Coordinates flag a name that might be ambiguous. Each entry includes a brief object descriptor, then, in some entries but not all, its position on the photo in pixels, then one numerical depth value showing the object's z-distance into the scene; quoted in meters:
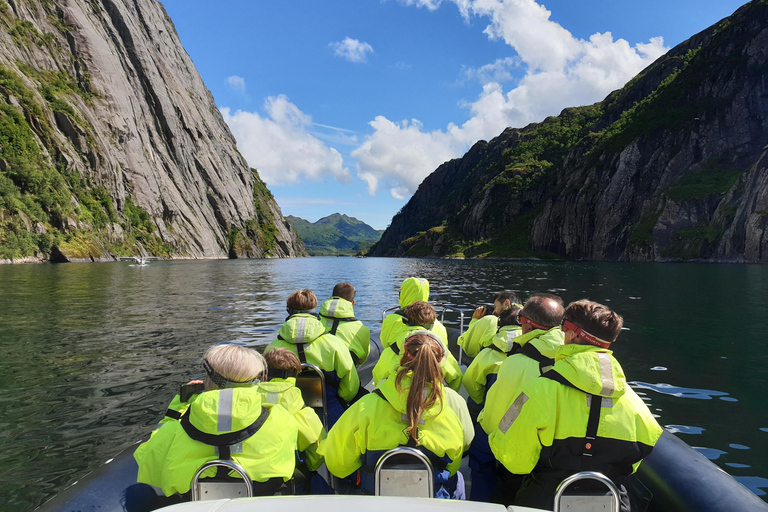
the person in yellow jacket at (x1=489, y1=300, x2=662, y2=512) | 3.10
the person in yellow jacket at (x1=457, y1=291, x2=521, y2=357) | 6.47
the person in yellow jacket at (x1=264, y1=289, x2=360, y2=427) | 5.59
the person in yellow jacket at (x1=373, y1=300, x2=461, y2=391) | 4.73
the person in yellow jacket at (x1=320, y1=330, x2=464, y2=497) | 3.24
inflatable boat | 3.80
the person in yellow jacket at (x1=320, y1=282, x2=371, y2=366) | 6.86
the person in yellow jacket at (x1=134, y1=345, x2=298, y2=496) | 2.97
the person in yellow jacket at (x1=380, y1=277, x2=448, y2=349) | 6.18
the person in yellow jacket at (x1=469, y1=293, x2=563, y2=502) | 3.76
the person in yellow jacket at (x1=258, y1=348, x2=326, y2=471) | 3.64
